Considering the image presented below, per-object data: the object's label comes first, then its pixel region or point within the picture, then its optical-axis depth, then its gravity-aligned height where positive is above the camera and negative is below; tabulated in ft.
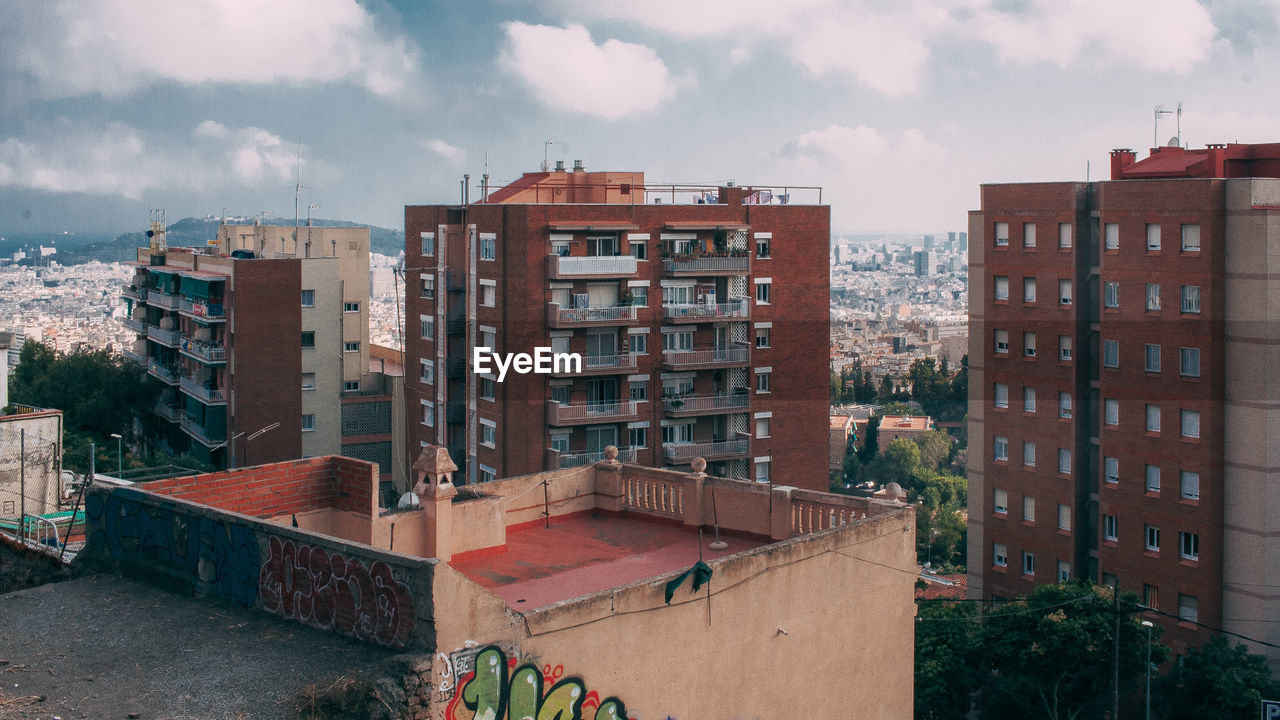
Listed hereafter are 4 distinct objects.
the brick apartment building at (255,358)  180.86 -2.09
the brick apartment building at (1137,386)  121.19 -3.60
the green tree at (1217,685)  111.34 -29.65
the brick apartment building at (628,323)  150.82 +3.03
